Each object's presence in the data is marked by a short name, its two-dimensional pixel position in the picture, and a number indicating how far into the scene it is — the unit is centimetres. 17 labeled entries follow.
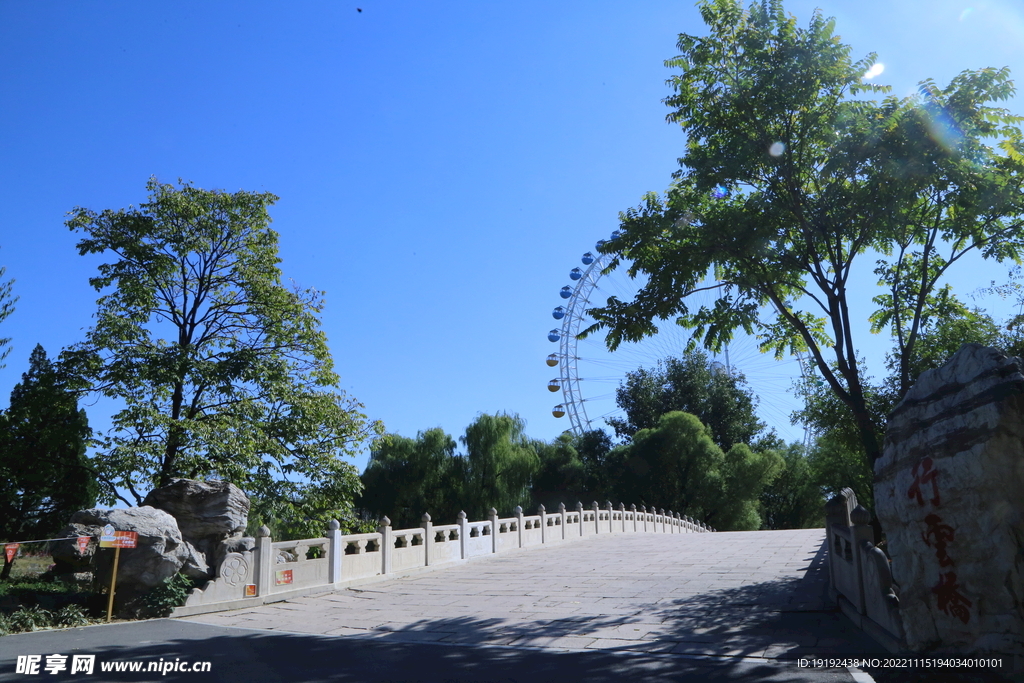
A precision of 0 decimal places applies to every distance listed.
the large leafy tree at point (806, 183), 943
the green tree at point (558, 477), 4447
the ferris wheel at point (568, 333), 3800
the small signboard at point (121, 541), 970
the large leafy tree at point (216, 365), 1493
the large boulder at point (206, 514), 1158
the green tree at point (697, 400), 4947
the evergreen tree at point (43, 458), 1477
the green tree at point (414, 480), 3581
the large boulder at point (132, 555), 1025
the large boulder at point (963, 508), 491
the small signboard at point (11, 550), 949
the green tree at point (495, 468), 3562
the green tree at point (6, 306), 1244
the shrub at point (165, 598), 1018
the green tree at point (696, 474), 4056
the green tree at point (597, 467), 4303
